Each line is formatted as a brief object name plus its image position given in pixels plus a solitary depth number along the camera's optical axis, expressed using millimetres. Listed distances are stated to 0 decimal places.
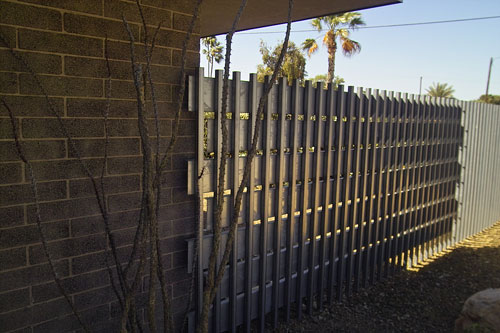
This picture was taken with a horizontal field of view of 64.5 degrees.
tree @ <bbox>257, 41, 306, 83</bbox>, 21703
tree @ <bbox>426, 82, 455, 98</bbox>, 44500
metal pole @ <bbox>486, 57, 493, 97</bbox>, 38500
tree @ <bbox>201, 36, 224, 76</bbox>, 24208
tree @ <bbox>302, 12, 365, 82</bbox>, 21172
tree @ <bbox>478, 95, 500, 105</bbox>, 41734
